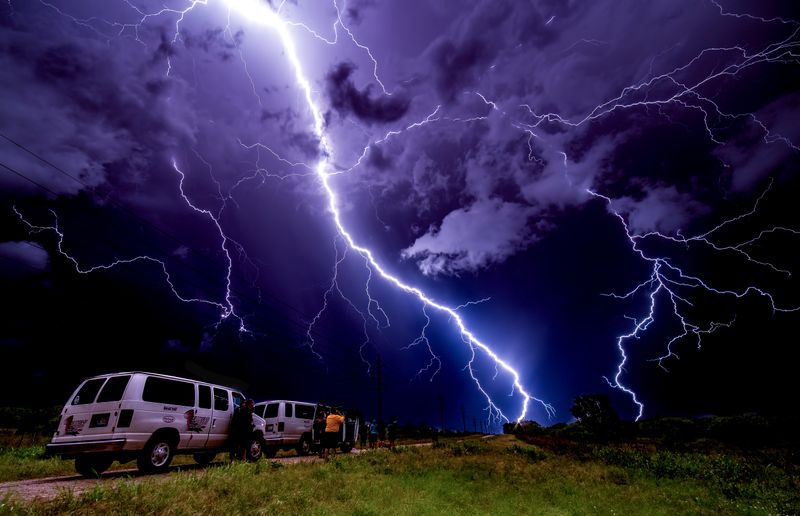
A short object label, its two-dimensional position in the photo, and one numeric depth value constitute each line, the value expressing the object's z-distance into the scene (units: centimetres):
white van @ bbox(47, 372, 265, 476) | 725
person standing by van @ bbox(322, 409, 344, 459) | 1244
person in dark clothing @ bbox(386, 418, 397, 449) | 2041
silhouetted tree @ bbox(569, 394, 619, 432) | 5832
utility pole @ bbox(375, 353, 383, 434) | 3521
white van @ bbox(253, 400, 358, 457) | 1342
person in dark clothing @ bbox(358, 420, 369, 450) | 1841
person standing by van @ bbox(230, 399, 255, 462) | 1017
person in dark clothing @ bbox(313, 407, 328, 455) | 1359
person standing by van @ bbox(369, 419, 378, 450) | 1966
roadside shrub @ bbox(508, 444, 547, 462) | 1595
